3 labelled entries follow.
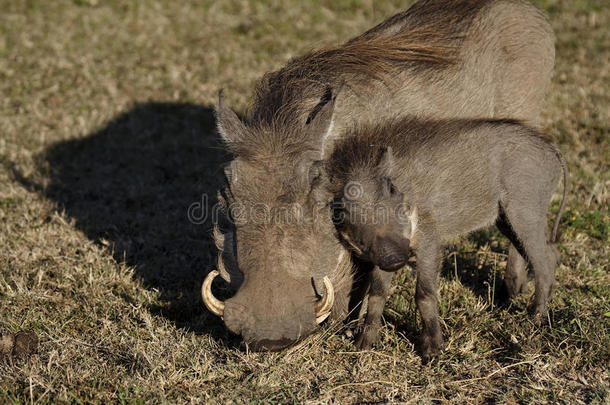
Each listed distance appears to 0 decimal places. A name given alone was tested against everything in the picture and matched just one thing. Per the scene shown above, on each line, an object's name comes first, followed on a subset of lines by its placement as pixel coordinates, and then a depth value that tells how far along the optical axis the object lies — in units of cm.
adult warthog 555
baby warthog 592
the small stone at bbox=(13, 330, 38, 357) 640
